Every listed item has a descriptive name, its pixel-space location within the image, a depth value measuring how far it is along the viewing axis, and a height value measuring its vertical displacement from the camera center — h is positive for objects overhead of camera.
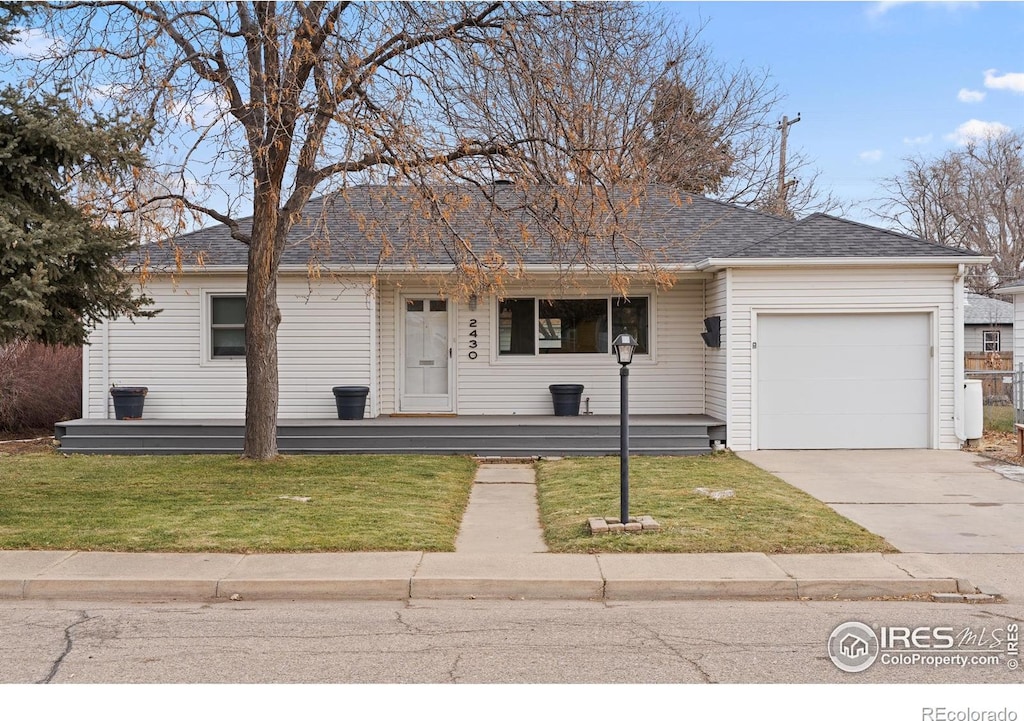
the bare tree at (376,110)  10.77 +3.07
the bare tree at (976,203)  41.81 +7.35
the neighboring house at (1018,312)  18.69 +1.02
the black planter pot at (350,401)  15.52 -0.73
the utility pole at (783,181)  31.72 +6.41
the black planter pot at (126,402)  15.77 -0.76
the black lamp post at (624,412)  8.60 -0.51
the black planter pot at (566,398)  16.33 -0.71
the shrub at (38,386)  18.44 -0.57
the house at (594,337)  14.76 +0.38
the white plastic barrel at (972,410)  14.54 -0.81
